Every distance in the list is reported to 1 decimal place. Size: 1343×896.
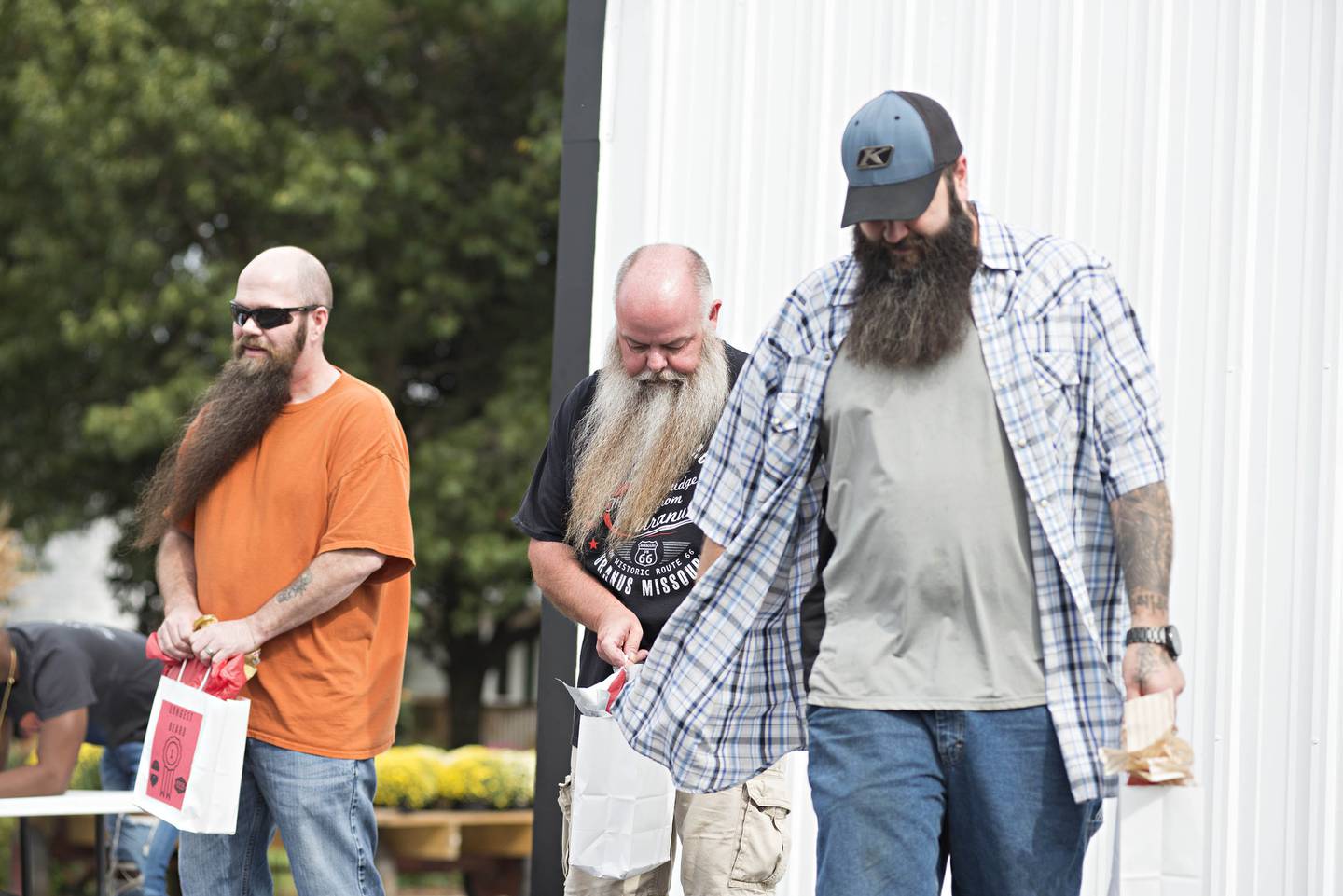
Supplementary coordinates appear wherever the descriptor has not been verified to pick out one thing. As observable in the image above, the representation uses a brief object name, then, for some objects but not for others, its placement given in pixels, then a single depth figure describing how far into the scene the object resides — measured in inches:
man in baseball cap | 220.8
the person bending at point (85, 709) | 460.4
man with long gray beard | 304.2
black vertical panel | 408.2
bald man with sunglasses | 319.9
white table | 436.5
